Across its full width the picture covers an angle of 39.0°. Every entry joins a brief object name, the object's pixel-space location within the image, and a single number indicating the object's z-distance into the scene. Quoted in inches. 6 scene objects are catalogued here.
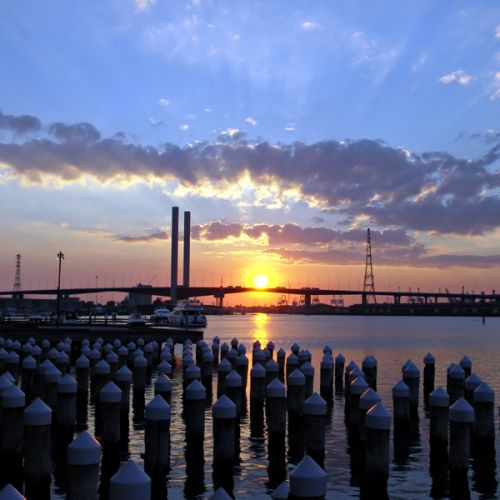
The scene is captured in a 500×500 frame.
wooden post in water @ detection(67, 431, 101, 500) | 405.7
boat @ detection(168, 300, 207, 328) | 3286.9
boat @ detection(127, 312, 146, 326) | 2620.6
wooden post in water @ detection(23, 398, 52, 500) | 509.7
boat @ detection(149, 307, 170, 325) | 3823.1
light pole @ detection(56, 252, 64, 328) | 2277.1
